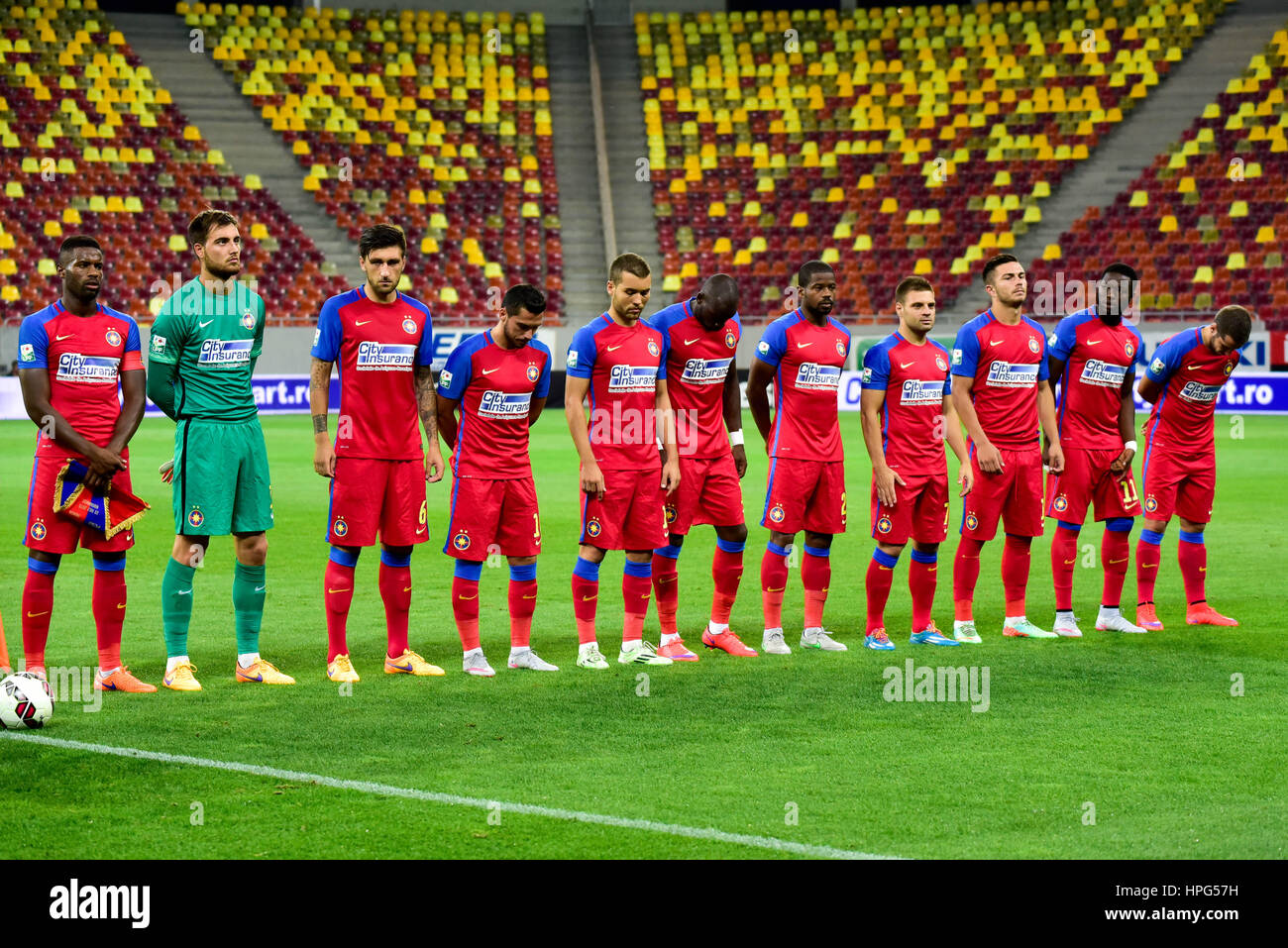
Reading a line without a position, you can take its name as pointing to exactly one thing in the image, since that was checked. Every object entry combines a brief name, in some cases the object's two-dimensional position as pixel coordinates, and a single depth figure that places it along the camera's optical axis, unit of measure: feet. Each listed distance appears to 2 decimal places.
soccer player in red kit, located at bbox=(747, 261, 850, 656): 56.24
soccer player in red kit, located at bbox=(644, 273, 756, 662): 55.36
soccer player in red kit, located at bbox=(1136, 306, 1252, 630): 63.05
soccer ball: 42.52
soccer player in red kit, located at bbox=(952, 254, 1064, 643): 58.95
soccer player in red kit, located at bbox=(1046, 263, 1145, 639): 60.95
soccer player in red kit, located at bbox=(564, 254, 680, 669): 53.31
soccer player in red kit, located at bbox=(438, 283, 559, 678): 51.72
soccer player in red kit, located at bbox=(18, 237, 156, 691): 47.70
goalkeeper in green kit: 48.57
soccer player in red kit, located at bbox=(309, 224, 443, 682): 50.24
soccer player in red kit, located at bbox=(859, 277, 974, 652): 56.95
